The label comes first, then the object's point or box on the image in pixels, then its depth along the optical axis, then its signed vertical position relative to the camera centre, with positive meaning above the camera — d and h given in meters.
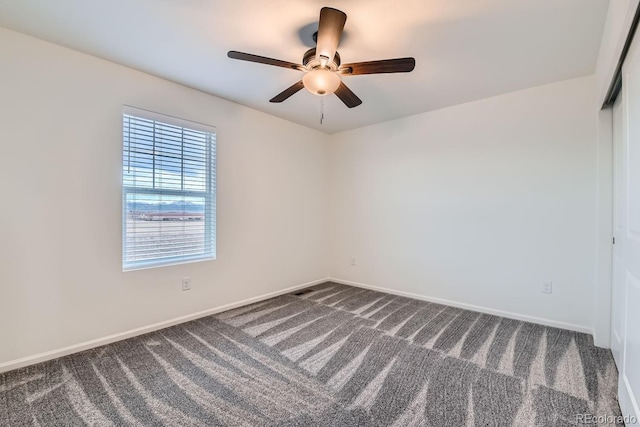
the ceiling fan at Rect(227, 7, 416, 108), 1.68 +1.02
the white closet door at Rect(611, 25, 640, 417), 1.36 -0.12
